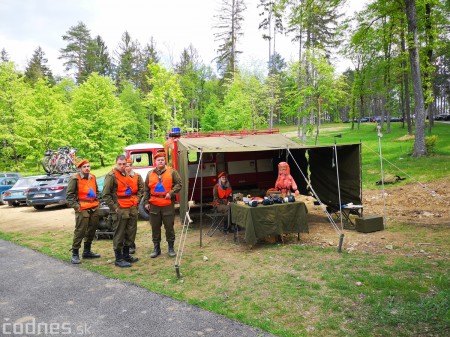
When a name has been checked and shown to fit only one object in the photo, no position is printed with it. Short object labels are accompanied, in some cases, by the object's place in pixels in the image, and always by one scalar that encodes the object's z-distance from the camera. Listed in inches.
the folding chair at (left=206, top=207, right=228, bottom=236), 339.6
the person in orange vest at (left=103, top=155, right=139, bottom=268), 251.4
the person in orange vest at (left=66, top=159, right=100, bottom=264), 258.1
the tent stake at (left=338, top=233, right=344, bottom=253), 258.3
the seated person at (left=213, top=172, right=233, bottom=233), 358.9
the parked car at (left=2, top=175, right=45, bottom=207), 630.5
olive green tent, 331.9
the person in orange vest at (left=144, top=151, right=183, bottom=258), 263.1
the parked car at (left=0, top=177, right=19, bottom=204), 700.0
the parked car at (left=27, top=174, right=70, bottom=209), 559.5
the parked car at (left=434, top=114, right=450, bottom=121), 1845.5
